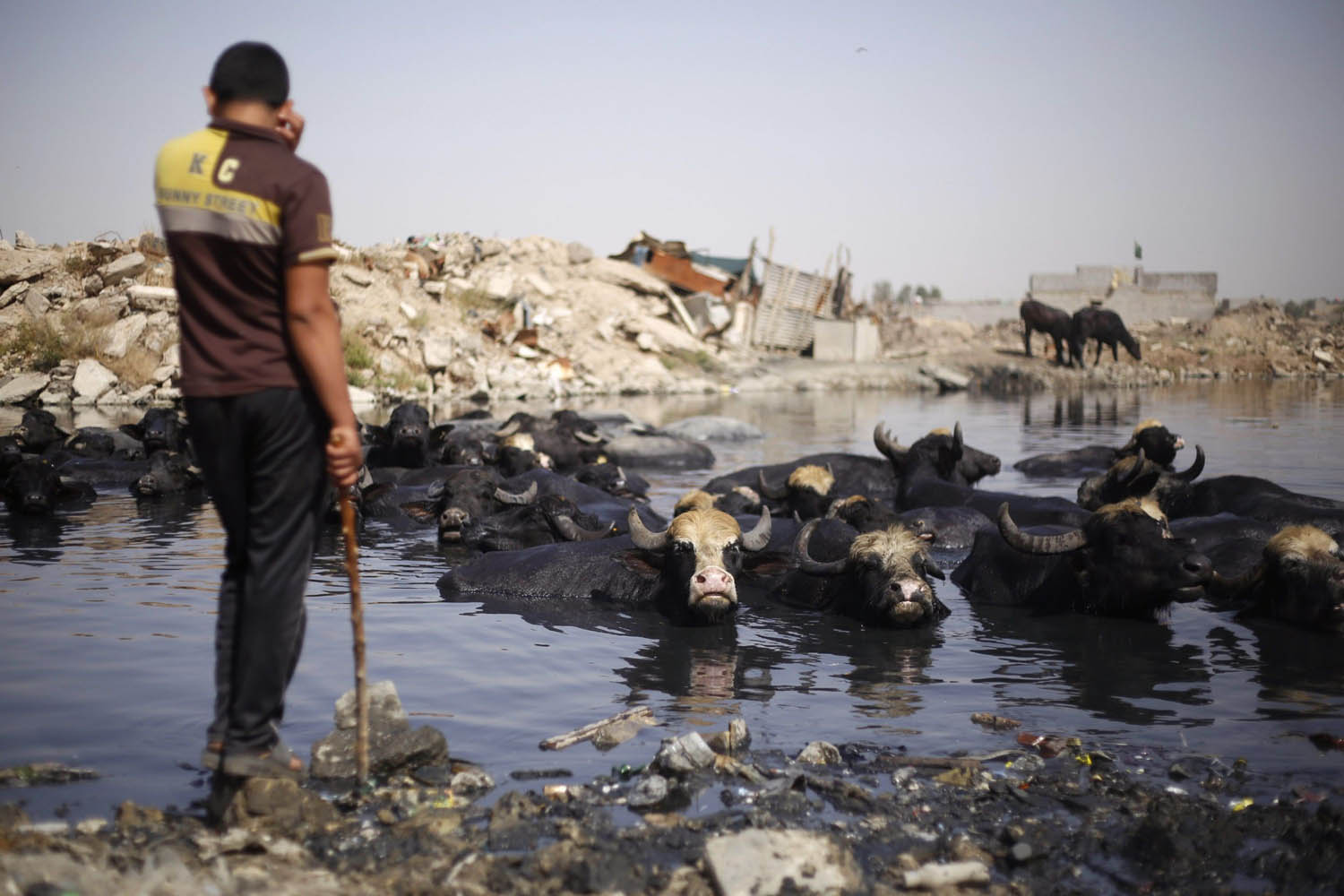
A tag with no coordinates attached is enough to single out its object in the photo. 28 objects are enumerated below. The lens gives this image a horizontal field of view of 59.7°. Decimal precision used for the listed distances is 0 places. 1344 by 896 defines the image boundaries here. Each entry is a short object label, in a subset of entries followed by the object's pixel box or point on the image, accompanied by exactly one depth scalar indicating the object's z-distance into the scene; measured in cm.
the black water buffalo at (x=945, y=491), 943
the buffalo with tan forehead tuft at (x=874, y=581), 702
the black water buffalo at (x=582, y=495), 1044
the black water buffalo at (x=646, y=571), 697
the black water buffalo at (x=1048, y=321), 3972
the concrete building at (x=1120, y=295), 5138
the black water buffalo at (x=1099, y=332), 3956
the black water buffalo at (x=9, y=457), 1180
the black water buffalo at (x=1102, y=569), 716
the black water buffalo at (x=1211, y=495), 897
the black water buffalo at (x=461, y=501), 997
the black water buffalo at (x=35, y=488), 1077
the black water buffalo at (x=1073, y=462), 1473
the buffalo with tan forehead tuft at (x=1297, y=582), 677
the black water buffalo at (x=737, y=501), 1051
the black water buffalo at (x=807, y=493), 1070
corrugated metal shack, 4212
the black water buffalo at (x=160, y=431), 1468
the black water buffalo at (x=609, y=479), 1267
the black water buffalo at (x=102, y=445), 1489
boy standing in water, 335
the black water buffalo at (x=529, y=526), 954
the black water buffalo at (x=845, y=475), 1291
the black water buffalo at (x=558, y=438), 1503
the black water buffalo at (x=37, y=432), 1444
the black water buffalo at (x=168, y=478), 1232
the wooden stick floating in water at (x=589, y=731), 464
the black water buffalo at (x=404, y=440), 1363
